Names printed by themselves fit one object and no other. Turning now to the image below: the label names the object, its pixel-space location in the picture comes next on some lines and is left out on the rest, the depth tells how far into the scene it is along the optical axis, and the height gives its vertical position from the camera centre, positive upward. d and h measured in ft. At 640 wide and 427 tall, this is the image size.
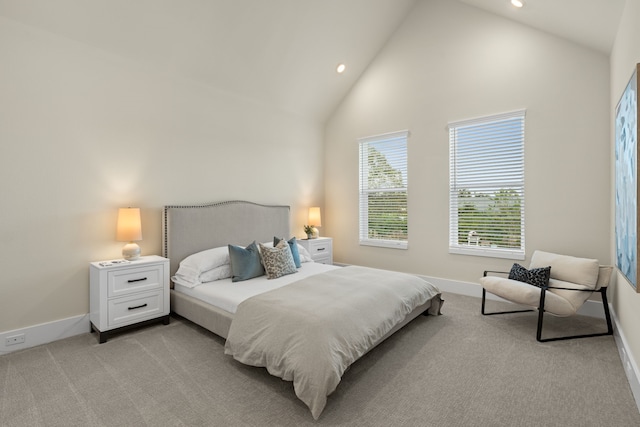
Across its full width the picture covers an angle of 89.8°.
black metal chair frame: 9.57 -3.20
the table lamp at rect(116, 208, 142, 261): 10.70 -0.64
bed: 6.76 -2.57
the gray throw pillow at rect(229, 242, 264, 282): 11.51 -1.90
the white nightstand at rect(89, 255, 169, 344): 9.78 -2.68
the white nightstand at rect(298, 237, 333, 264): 16.94 -1.99
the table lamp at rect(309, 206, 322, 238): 18.10 -0.31
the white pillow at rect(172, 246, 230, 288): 11.31 -1.95
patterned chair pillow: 10.64 -2.16
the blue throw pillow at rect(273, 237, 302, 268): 13.05 -1.60
